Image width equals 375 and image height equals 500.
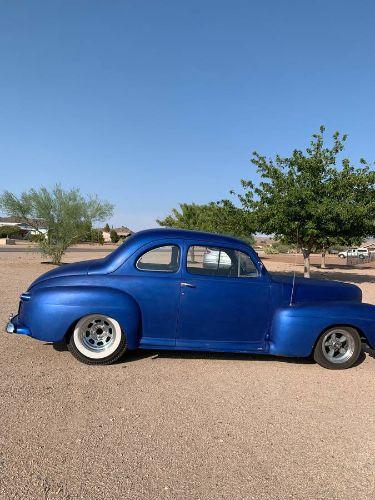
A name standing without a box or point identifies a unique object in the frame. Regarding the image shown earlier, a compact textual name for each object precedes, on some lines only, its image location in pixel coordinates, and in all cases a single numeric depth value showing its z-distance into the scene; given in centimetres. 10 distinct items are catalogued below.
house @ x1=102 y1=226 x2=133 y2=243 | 9837
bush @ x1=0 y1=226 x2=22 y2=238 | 6110
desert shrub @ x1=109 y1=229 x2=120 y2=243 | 7794
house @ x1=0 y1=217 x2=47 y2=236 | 2102
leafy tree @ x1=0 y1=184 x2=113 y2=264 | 2042
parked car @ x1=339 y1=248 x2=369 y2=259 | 5347
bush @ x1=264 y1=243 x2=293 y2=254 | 5107
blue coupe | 457
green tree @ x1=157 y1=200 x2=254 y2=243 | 1434
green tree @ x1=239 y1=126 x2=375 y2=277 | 1259
